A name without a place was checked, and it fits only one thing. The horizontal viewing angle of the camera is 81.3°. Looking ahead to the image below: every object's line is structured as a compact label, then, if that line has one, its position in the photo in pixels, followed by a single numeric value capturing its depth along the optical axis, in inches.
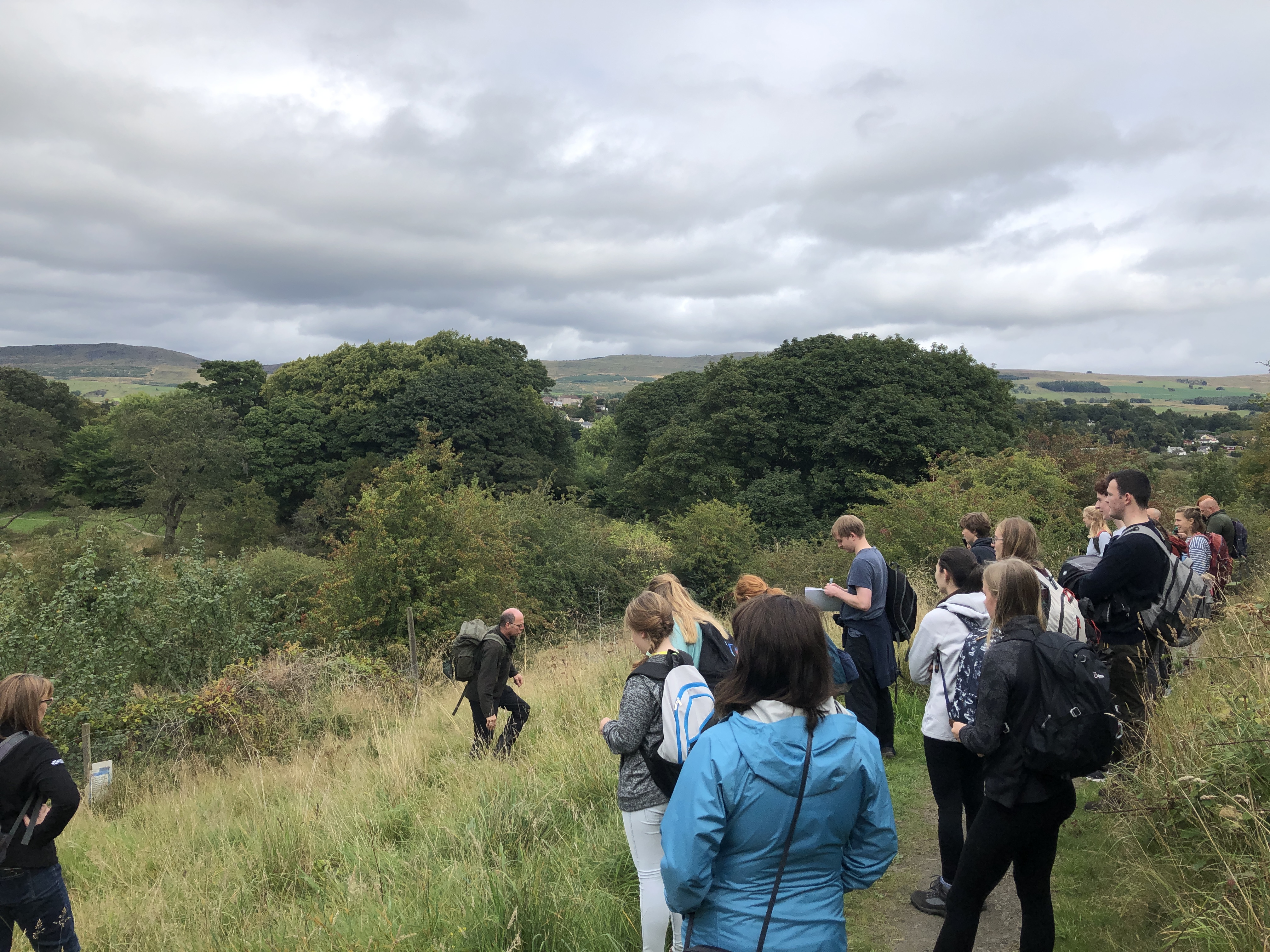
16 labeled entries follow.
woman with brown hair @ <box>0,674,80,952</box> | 133.8
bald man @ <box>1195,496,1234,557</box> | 318.3
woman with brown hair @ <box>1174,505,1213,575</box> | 239.8
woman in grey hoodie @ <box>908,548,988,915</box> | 129.4
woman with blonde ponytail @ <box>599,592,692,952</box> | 114.1
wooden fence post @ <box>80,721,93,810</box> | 290.2
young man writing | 183.9
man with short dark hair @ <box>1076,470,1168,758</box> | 154.1
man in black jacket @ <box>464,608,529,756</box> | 229.1
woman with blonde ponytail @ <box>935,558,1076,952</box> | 103.0
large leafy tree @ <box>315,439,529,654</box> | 642.8
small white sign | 267.9
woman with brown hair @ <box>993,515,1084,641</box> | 132.1
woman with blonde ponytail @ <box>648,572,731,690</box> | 131.9
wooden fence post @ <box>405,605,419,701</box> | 409.1
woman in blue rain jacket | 72.6
